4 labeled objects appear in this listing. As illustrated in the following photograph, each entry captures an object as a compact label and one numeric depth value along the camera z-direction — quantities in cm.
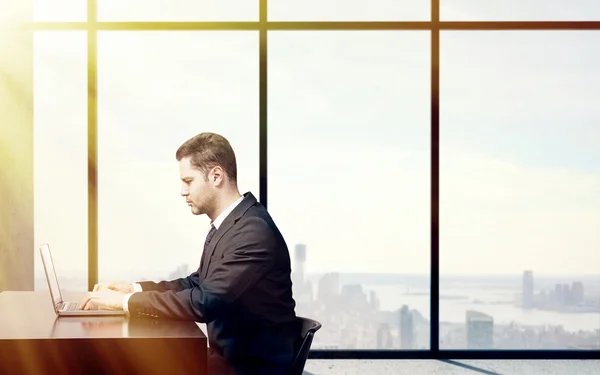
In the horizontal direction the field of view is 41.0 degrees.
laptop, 254
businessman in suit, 247
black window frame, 454
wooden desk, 217
